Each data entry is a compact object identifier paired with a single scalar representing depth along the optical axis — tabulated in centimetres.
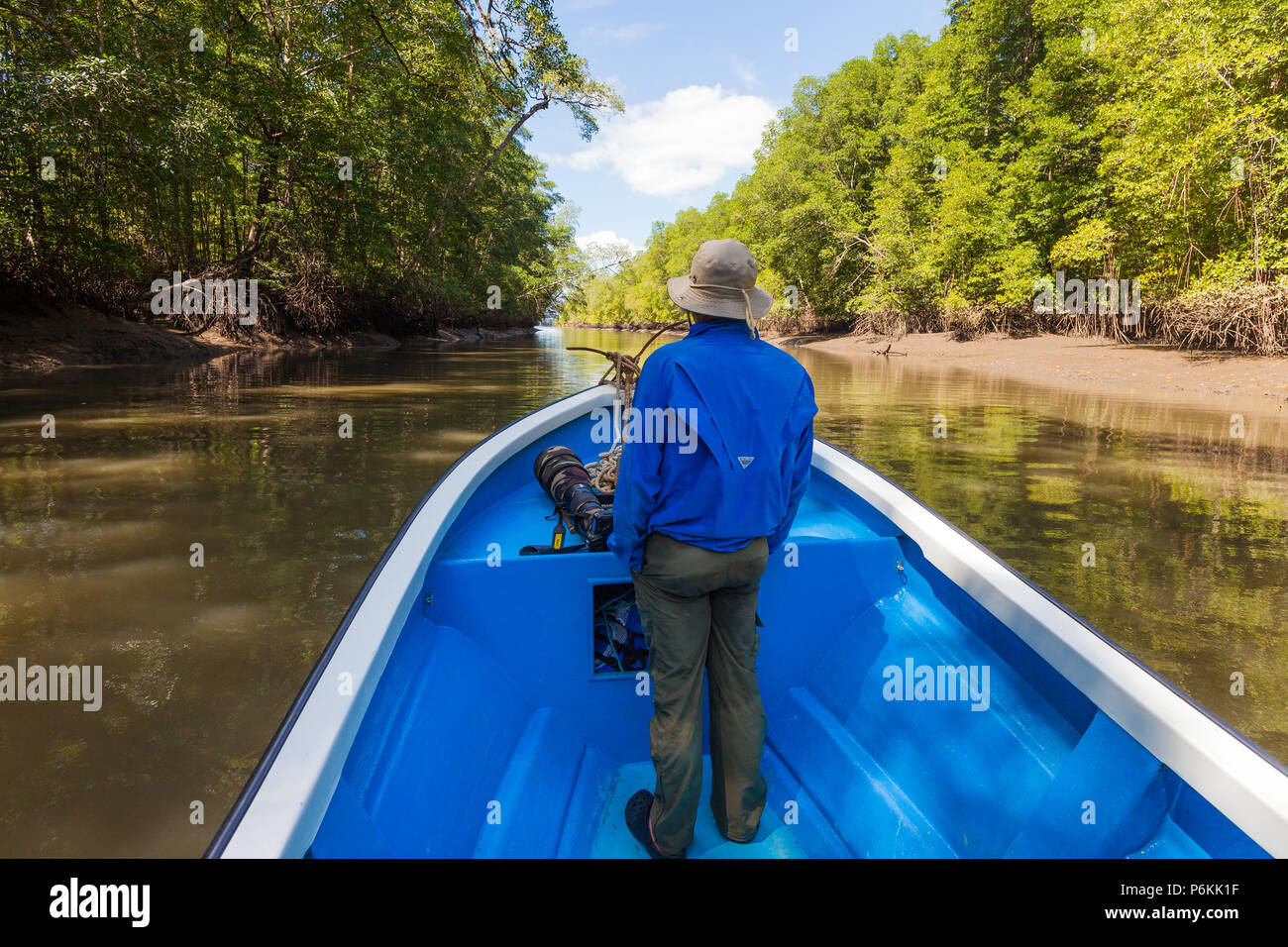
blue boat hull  180
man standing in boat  184
